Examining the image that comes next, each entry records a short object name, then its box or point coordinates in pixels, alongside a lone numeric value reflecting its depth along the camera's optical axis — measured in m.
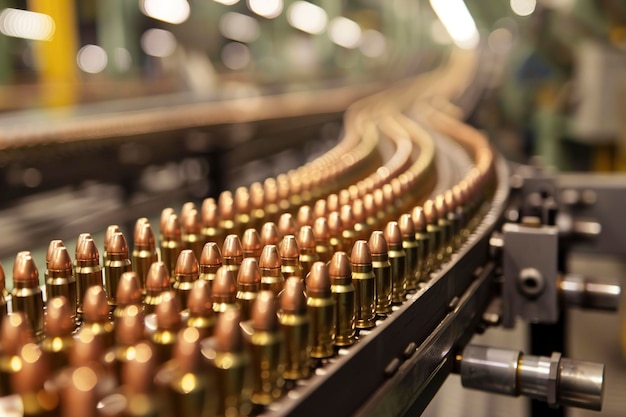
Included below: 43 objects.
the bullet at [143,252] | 0.49
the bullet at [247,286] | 0.43
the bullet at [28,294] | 0.43
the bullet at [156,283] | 0.43
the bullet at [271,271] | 0.45
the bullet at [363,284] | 0.46
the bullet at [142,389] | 0.35
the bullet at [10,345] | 0.38
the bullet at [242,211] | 0.57
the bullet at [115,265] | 0.47
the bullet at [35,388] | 0.36
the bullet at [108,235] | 0.48
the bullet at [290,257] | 0.47
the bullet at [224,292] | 0.42
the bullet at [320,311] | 0.43
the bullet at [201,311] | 0.40
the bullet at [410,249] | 0.51
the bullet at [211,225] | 0.54
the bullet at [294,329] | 0.41
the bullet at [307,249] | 0.48
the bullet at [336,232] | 0.52
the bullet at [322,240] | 0.51
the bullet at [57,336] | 0.39
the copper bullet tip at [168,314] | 0.39
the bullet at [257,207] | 0.58
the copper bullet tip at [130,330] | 0.38
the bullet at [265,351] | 0.39
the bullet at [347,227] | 0.53
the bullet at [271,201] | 0.60
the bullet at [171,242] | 0.51
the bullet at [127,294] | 0.42
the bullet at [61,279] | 0.45
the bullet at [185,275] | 0.45
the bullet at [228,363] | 0.38
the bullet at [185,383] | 0.36
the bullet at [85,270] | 0.46
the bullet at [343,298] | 0.44
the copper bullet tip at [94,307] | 0.40
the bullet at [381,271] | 0.47
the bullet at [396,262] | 0.49
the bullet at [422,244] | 0.52
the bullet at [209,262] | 0.46
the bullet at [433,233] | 0.54
